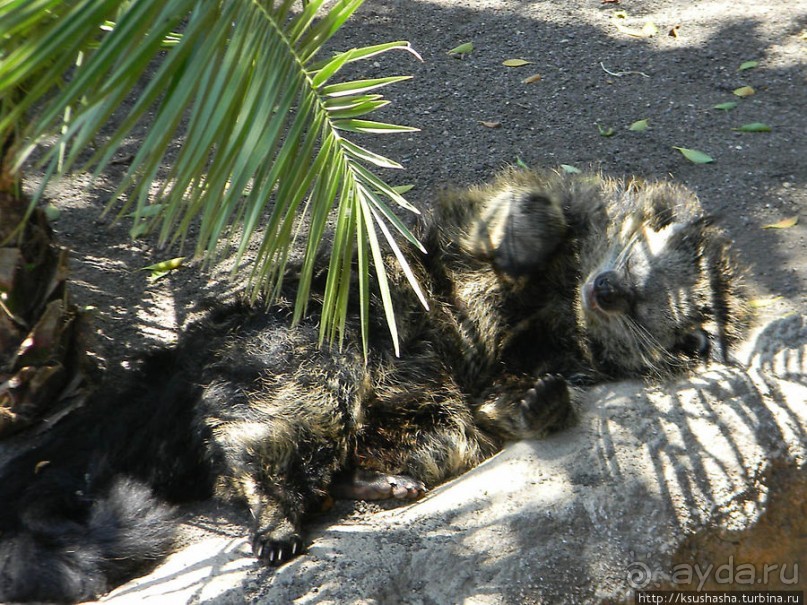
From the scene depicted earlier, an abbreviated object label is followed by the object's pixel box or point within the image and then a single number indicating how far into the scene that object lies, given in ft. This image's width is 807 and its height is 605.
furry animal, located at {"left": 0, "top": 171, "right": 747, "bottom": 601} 9.92
